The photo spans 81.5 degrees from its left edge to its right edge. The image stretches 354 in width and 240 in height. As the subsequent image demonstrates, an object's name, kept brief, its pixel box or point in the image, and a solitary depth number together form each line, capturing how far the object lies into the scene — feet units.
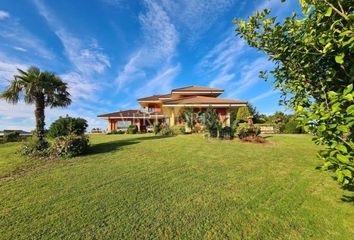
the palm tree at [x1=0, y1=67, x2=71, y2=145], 39.47
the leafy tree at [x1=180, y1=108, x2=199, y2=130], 76.07
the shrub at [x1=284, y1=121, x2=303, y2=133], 83.95
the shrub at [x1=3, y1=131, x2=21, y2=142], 70.38
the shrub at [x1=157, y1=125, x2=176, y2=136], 72.50
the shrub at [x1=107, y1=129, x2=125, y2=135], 111.86
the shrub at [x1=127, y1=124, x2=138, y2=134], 102.63
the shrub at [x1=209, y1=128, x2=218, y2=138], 56.65
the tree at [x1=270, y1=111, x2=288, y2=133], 92.63
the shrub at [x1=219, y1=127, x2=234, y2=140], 54.73
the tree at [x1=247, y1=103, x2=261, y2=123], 134.28
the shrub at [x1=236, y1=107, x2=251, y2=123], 124.70
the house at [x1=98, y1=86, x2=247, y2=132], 80.59
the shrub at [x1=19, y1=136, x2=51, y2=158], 32.40
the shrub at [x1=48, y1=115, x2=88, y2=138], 37.34
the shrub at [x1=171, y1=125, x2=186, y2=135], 74.30
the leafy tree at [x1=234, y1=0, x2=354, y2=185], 8.61
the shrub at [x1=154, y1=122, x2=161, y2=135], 78.48
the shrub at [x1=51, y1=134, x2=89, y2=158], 32.17
